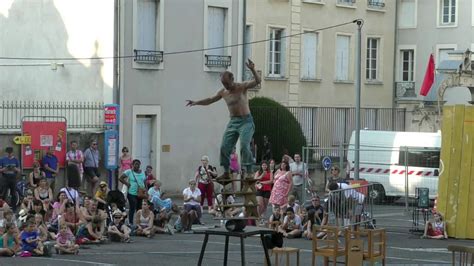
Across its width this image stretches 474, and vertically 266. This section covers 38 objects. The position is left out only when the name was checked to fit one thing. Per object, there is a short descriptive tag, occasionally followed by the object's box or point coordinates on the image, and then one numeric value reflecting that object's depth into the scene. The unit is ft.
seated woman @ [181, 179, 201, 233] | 90.33
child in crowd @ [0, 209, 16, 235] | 72.43
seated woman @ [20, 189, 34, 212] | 79.92
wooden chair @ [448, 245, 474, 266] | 52.39
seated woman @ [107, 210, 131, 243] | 81.76
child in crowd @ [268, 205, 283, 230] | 82.81
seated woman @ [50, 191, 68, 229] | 79.31
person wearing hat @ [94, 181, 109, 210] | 83.20
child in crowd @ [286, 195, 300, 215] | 87.82
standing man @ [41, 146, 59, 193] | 100.73
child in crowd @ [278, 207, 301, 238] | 86.84
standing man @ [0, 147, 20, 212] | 95.35
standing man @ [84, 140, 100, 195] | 105.50
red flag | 129.08
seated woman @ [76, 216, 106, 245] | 79.41
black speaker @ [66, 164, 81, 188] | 101.96
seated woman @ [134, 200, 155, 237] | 85.92
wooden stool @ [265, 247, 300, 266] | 60.80
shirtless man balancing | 49.52
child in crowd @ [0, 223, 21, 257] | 71.31
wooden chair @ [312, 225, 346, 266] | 63.98
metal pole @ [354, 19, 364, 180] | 107.04
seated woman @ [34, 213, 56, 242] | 73.97
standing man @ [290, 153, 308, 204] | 100.83
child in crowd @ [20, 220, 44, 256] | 72.28
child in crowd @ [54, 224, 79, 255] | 73.83
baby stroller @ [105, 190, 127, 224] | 83.30
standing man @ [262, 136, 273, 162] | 134.31
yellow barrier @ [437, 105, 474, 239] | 87.92
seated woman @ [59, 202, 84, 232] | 78.54
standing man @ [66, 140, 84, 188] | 103.35
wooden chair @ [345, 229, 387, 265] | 64.95
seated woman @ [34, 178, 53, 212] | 85.29
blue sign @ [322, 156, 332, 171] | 115.44
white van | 112.57
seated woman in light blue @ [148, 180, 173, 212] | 88.69
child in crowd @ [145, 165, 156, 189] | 95.20
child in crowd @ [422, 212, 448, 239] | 88.48
